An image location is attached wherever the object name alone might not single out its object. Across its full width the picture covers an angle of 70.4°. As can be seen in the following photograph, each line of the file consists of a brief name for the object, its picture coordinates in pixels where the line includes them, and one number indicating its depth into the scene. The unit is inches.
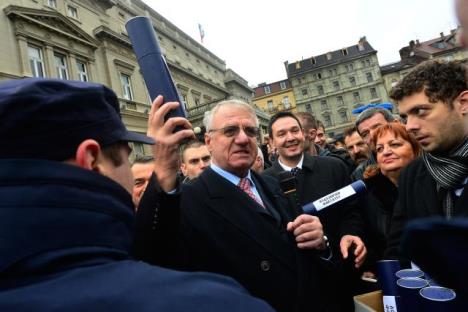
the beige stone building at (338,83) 2300.7
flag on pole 1332.9
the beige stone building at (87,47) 516.1
